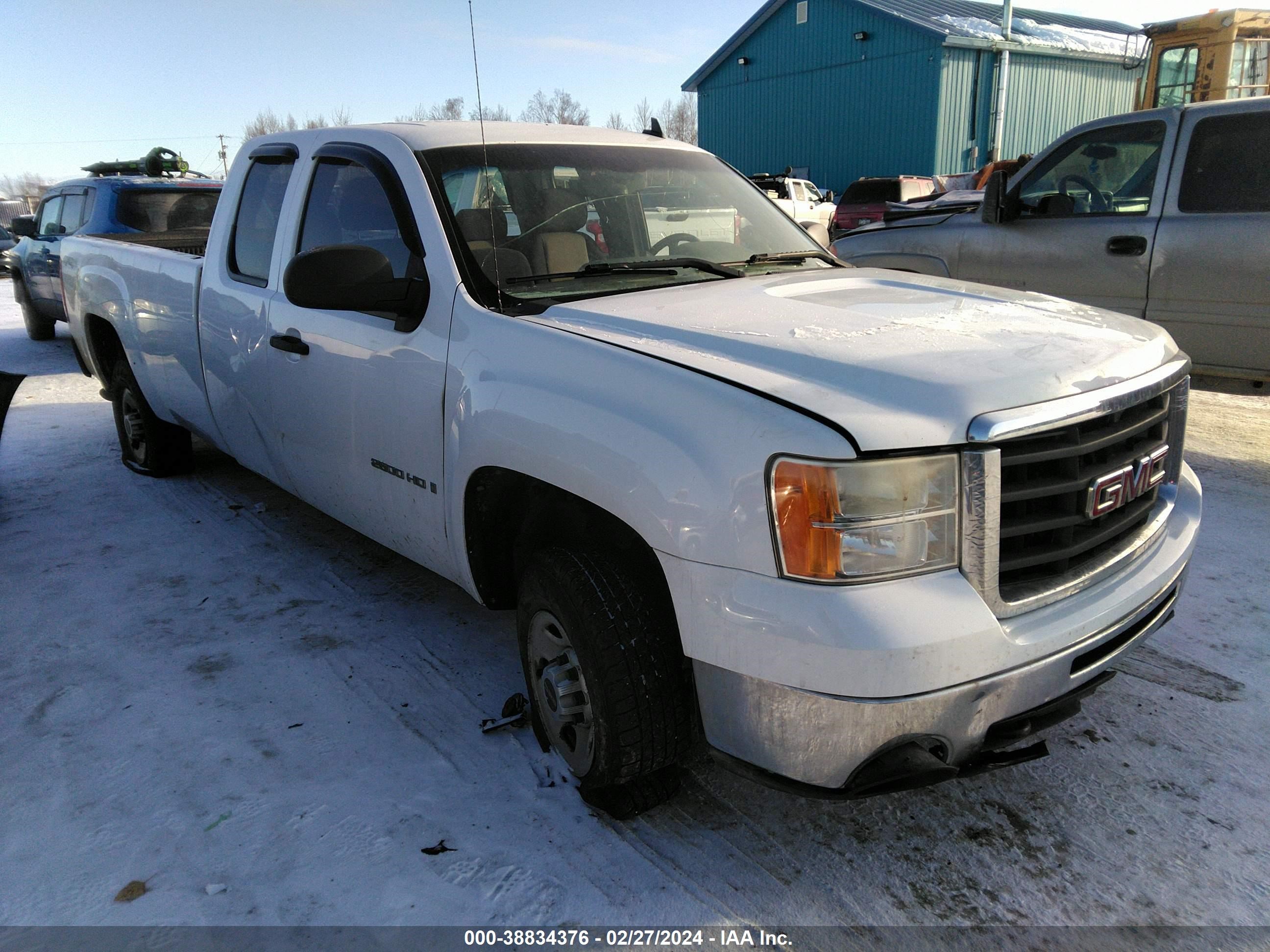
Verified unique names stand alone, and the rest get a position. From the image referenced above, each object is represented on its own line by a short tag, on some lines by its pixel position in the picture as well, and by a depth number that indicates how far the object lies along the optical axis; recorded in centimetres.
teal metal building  2589
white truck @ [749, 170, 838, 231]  1872
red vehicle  1803
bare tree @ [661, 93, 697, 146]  6128
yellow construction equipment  1414
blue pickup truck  842
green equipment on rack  998
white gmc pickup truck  187
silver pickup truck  496
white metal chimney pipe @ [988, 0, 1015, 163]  2592
